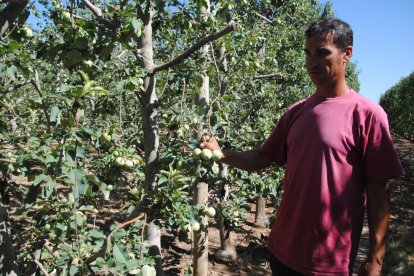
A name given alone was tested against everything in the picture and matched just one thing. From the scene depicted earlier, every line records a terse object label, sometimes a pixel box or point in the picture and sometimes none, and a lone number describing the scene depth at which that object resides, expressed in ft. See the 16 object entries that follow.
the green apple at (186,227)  6.77
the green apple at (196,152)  6.83
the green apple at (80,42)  6.05
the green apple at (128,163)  6.93
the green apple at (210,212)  8.45
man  5.18
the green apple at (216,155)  6.89
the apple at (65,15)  7.23
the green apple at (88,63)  6.49
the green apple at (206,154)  6.76
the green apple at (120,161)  6.97
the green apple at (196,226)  7.79
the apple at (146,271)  5.50
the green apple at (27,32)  7.43
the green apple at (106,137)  6.54
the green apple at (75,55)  6.03
